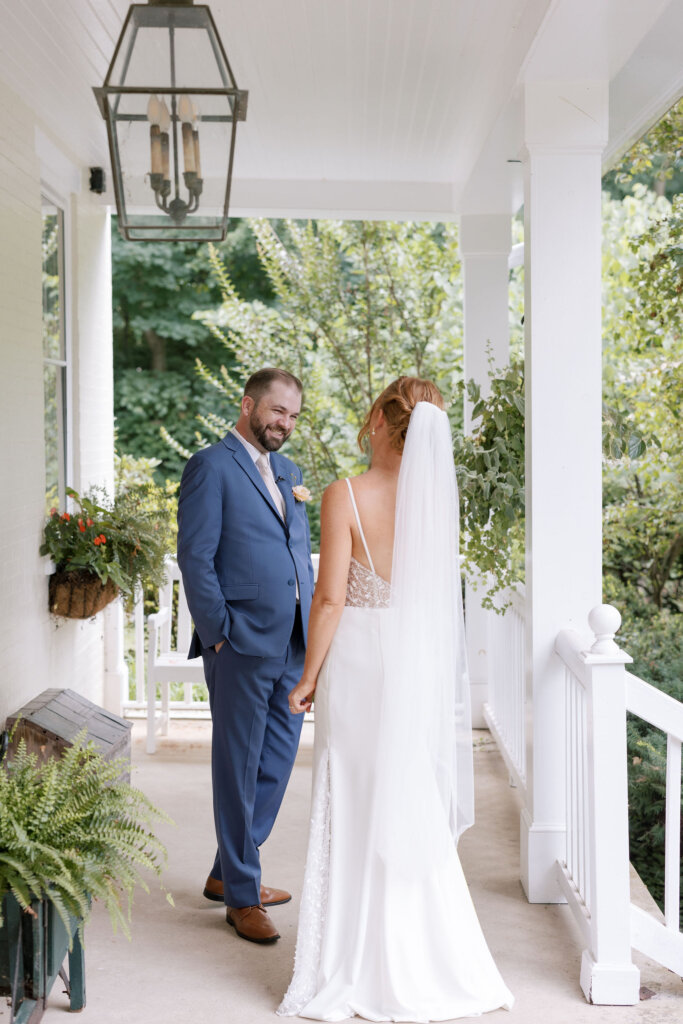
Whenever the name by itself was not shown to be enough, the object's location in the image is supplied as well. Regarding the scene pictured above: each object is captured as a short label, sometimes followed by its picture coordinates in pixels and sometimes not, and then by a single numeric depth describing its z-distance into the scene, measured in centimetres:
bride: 276
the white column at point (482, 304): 584
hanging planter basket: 491
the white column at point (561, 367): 351
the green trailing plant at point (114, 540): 490
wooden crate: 413
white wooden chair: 568
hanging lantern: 262
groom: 335
